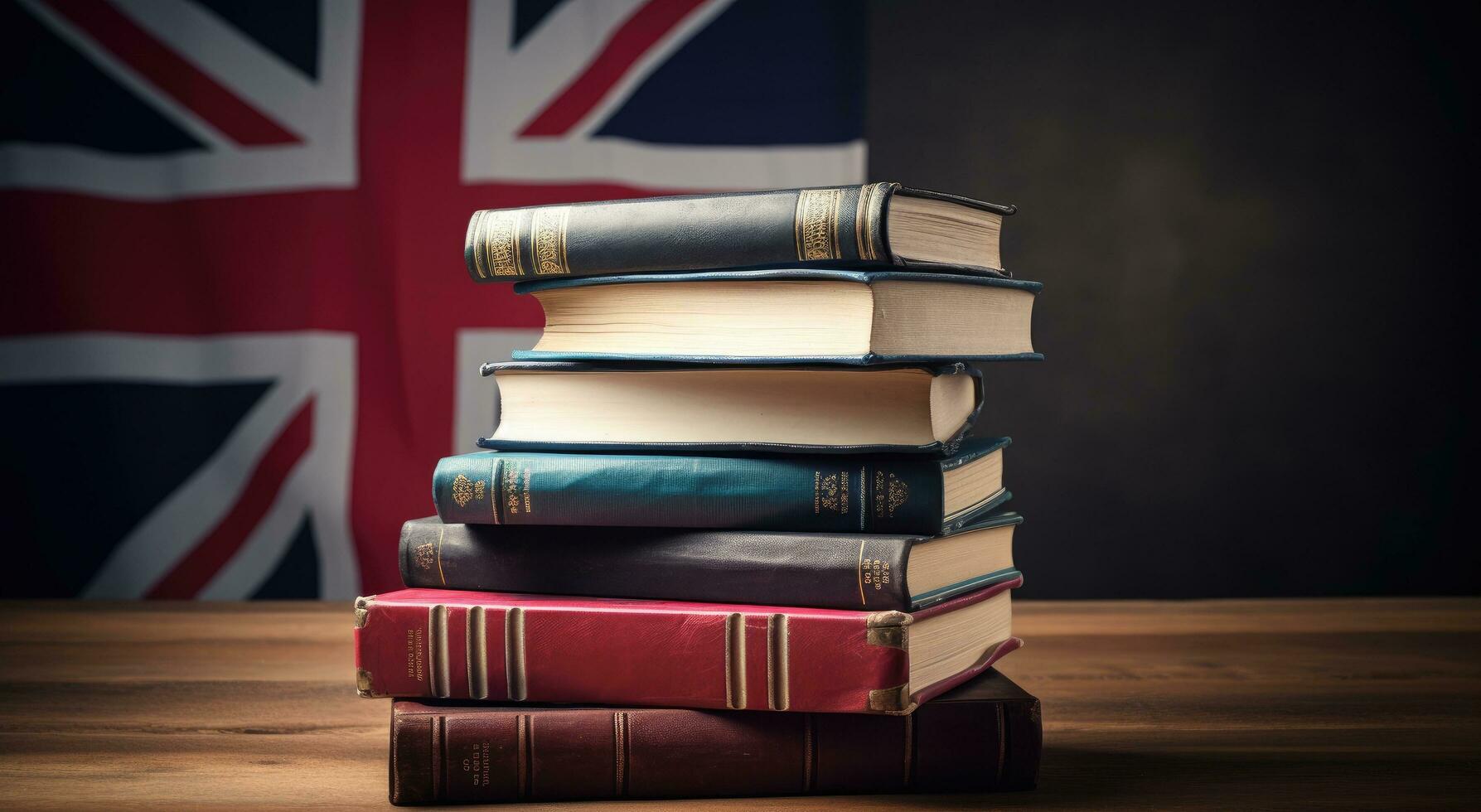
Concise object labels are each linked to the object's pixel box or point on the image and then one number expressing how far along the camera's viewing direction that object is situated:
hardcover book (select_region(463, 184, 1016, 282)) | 0.82
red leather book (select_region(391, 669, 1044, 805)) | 0.81
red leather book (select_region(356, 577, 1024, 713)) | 0.79
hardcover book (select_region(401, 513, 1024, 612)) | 0.82
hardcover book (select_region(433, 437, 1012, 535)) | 0.84
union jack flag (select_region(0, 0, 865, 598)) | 1.95
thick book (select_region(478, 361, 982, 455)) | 0.83
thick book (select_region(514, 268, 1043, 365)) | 0.82
